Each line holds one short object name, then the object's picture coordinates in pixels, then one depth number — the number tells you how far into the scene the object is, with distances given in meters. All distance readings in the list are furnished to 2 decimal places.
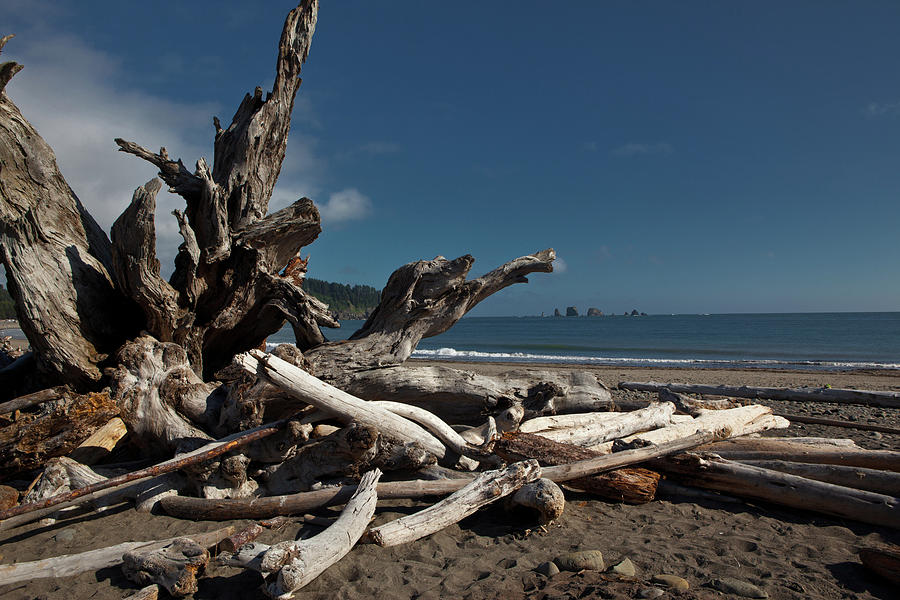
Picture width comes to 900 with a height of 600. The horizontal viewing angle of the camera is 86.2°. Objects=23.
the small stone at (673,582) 3.14
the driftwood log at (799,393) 9.91
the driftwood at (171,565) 3.19
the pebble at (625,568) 3.38
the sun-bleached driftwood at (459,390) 6.04
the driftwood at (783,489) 4.24
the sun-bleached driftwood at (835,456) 5.19
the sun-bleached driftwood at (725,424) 5.87
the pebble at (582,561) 3.48
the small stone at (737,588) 3.09
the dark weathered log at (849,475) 4.60
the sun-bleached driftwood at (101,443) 5.23
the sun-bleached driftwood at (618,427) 5.89
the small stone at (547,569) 3.40
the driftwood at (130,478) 3.83
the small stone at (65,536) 4.07
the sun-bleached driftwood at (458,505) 3.79
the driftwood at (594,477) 4.79
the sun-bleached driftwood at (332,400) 4.62
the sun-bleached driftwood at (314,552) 3.07
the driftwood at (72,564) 3.38
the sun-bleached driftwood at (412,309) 6.35
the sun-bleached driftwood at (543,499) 4.11
